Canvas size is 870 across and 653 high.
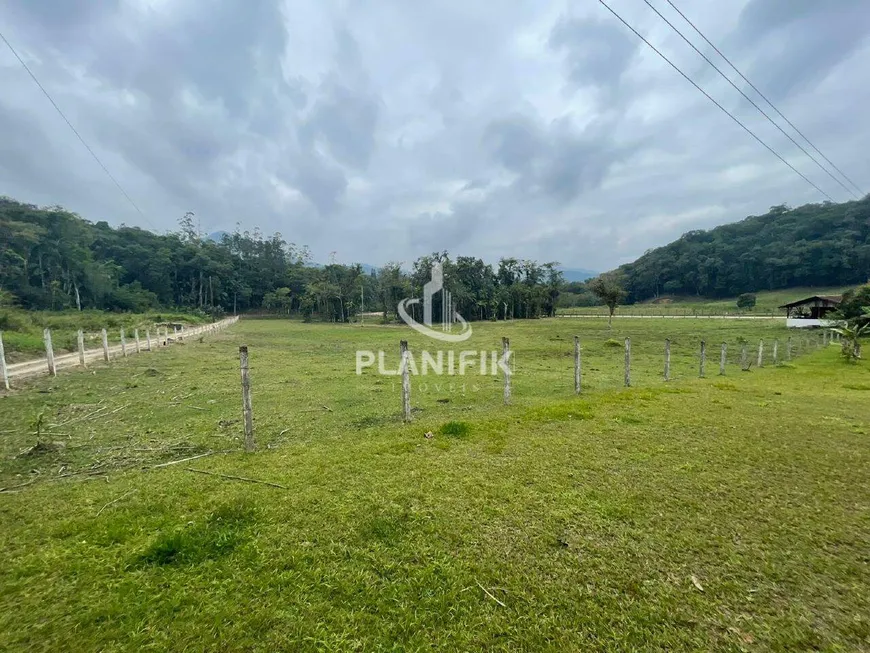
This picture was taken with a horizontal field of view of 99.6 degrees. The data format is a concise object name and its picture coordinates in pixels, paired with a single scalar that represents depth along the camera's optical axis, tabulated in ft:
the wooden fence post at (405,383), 19.06
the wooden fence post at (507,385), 23.34
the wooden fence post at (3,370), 28.04
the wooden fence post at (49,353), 34.22
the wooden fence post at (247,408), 15.03
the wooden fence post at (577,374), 26.04
